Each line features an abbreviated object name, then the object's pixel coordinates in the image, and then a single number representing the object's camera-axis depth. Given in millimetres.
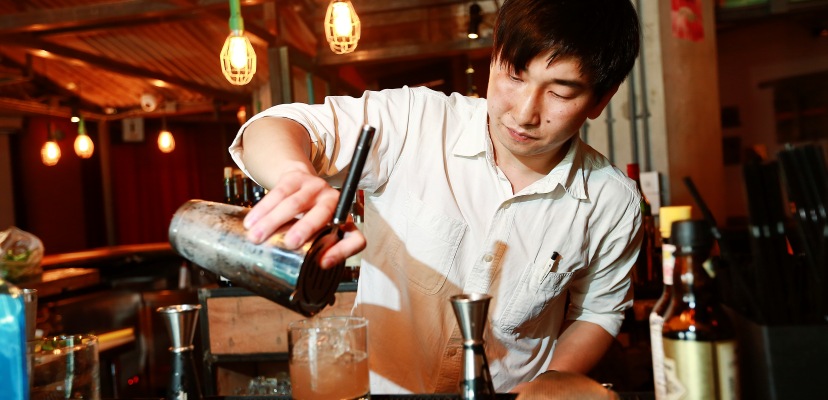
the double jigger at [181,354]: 1020
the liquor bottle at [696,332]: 797
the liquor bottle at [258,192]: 2793
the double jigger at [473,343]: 846
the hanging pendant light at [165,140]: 8383
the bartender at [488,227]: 1381
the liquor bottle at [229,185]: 2741
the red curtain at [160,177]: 10875
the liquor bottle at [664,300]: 854
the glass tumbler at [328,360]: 929
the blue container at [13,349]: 903
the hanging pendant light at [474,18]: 4641
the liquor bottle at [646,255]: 2814
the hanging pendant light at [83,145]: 7244
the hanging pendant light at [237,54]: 2852
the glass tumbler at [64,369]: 975
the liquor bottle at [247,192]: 2859
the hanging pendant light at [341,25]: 3227
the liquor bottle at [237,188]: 2842
